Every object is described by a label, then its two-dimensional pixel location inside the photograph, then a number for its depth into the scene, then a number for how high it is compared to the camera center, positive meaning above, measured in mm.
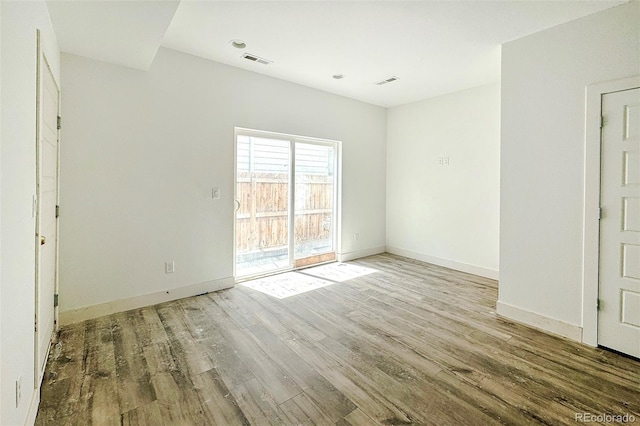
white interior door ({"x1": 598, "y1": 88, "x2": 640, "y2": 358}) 2275 -83
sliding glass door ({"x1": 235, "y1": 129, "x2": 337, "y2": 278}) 4035 +129
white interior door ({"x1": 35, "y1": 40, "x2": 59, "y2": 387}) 1812 -28
